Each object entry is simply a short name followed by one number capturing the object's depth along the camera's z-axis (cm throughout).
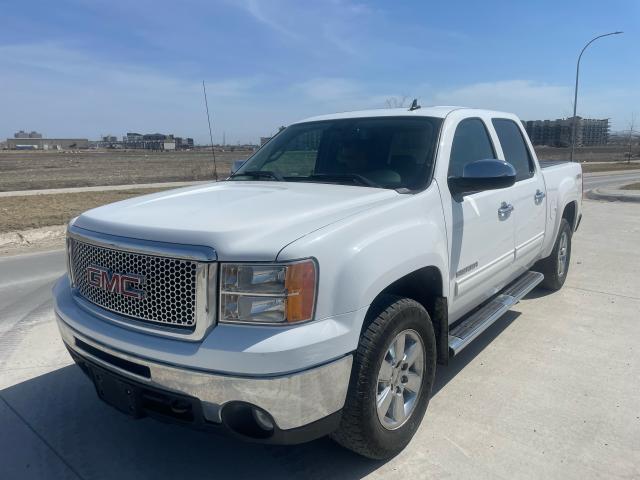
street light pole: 2905
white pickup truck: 224
